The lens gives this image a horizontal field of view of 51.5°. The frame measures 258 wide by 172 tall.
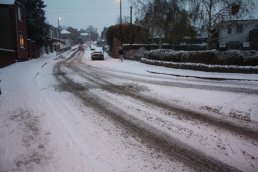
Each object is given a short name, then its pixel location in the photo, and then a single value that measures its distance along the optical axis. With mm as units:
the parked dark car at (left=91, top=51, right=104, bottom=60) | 38344
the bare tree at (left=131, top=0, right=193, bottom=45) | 30016
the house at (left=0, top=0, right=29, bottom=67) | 31750
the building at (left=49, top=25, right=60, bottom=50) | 84575
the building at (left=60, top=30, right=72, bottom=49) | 123394
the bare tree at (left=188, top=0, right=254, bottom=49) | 22172
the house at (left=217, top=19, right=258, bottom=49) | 43312
